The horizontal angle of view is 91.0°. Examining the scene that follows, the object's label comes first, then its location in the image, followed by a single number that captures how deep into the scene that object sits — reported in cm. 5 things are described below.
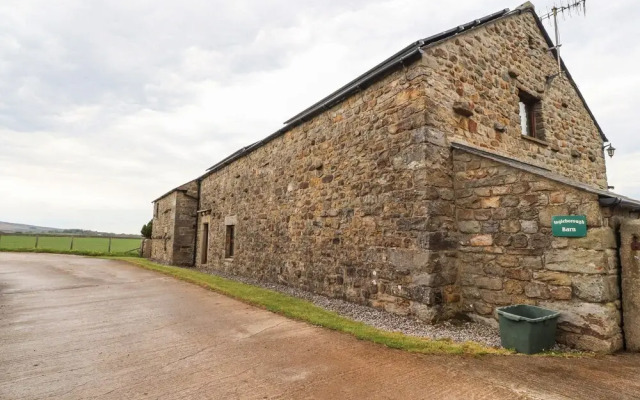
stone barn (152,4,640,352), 430
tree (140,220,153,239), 2280
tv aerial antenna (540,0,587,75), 858
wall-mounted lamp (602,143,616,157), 1033
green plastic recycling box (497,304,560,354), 390
